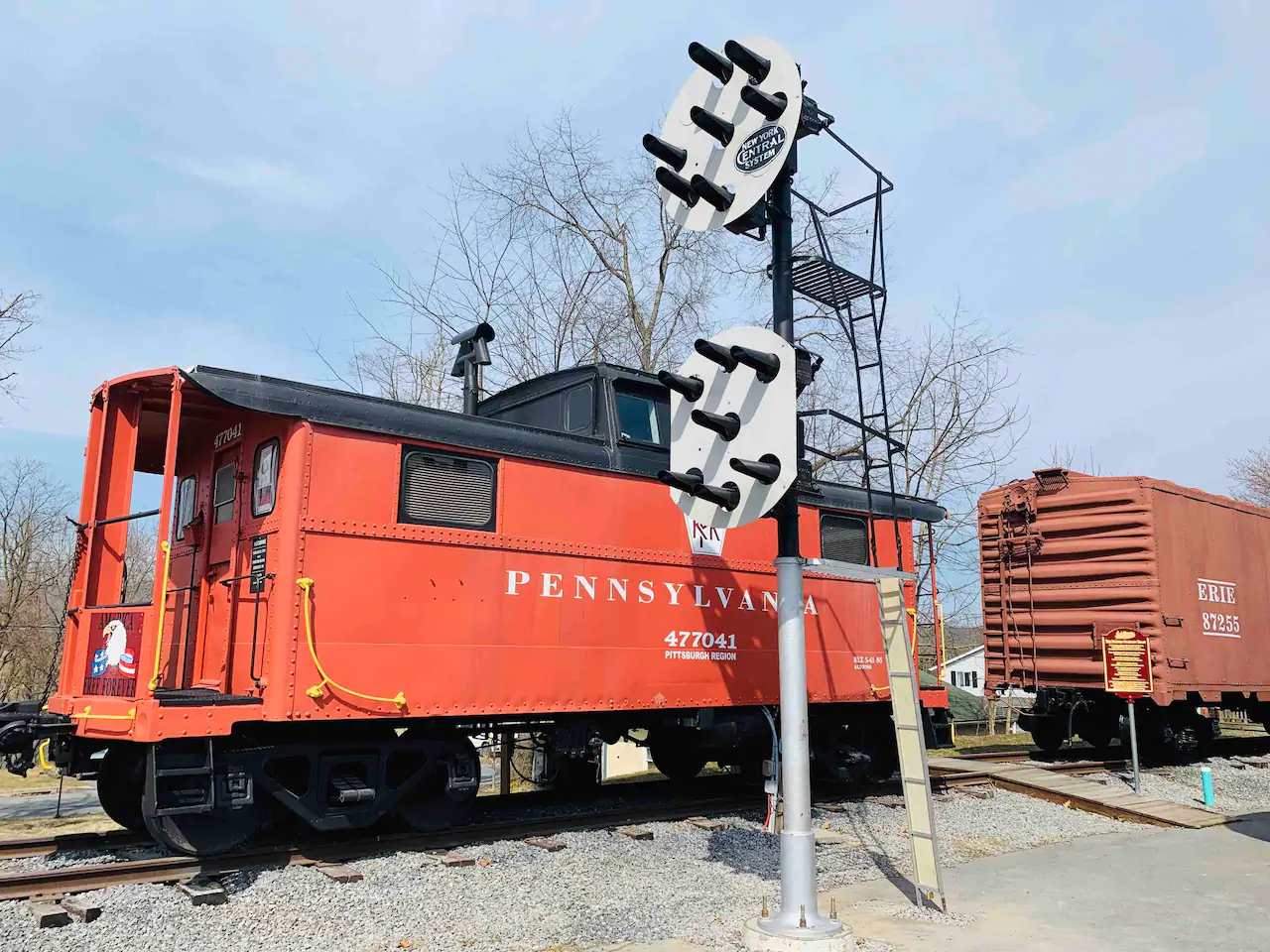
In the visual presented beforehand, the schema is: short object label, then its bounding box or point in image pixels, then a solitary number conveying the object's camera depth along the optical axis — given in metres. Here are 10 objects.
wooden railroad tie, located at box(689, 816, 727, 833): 8.17
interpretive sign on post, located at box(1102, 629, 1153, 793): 11.34
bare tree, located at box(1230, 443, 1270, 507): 47.50
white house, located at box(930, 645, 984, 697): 57.44
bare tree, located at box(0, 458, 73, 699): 24.38
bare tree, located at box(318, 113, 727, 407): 19.47
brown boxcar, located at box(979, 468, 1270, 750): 13.12
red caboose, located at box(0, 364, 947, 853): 6.52
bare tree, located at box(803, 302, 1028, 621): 22.98
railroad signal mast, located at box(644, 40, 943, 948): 4.90
